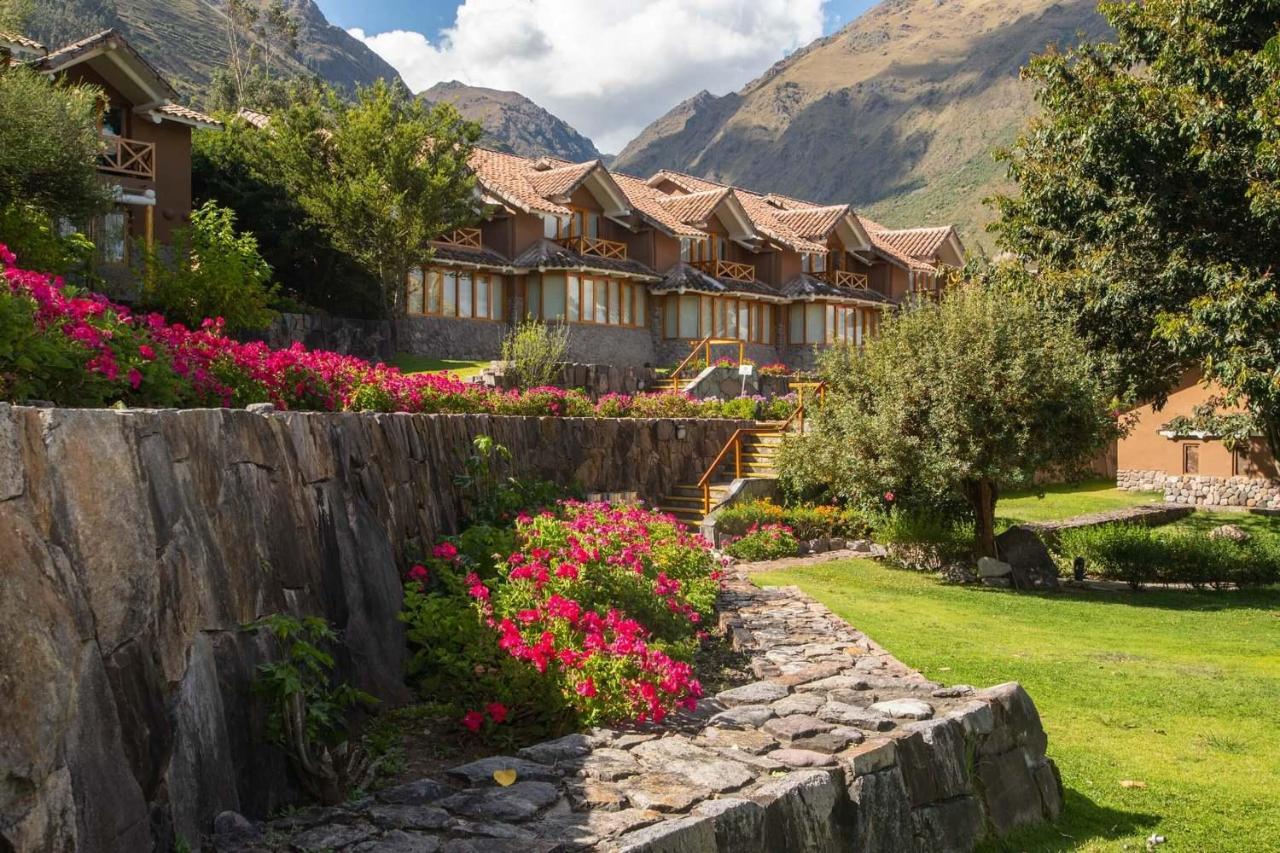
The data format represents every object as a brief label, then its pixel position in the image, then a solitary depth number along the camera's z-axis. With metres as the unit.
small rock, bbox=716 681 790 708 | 6.74
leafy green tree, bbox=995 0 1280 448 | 16.81
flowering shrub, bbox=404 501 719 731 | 6.30
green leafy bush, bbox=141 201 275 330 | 15.26
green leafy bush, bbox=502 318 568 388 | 22.19
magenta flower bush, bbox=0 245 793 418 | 6.05
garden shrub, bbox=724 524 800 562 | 16.88
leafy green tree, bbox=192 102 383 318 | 28.61
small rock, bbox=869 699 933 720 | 6.39
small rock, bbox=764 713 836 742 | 6.00
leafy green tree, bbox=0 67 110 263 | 17.20
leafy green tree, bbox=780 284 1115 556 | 15.64
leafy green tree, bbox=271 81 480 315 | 27.27
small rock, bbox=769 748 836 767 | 5.49
